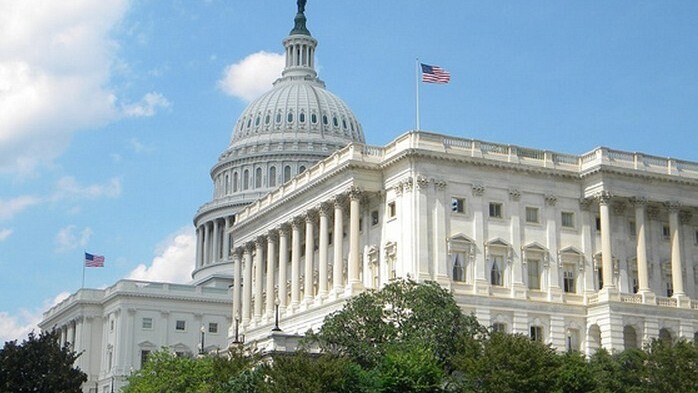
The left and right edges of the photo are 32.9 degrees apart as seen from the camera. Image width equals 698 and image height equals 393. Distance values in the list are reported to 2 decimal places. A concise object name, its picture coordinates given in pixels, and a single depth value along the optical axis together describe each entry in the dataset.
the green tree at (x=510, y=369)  66.44
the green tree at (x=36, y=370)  87.44
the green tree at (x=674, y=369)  72.31
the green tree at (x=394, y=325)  72.62
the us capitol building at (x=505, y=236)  93.31
